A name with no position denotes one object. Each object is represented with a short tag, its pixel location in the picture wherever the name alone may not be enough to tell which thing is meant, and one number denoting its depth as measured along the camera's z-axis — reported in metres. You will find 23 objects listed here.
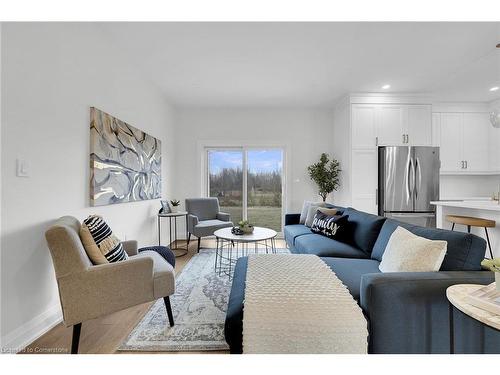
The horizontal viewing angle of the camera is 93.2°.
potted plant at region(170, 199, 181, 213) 4.04
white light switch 1.58
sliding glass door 5.01
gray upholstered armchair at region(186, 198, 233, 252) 3.79
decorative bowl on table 2.88
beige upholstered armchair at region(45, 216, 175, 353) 1.48
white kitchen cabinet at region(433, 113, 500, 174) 4.55
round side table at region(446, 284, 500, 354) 0.92
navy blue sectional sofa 1.27
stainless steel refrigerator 3.99
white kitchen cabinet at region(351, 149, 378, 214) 4.14
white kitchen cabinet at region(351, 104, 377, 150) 4.12
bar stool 2.68
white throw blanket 1.22
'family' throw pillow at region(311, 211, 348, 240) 2.76
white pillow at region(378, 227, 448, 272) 1.44
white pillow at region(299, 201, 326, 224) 3.81
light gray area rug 1.65
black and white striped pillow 1.74
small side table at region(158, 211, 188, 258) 3.79
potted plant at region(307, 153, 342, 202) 4.55
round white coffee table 2.66
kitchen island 2.75
